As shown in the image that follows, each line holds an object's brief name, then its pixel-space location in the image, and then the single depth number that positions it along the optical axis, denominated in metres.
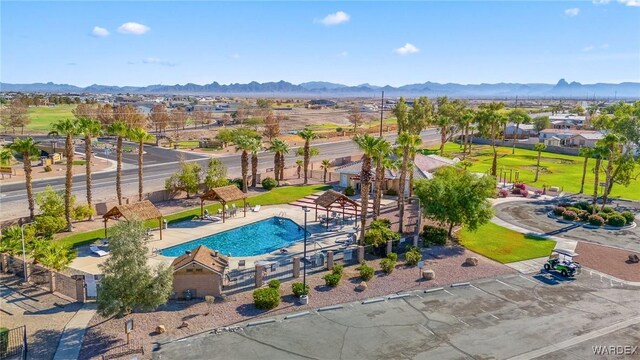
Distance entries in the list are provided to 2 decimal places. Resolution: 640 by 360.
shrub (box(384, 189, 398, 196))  58.69
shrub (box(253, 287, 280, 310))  28.22
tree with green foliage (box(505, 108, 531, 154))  107.44
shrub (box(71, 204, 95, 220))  43.62
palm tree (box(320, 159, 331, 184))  64.81
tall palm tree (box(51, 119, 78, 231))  40.56
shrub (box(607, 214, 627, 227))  46.66
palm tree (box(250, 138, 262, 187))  56.41
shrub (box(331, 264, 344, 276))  32.84
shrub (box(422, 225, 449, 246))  40.41
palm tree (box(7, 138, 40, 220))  40.19
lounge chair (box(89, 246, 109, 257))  36.31
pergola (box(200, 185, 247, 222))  46.56
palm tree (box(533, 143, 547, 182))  71.50
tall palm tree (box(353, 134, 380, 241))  38.69
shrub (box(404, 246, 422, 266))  35.91
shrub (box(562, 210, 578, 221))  48.88
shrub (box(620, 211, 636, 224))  47.66
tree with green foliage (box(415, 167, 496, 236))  39.75
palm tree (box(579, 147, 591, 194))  54.59
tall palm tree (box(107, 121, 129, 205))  46.12
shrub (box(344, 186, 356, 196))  58.21
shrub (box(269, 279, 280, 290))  30.17
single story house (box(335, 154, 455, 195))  58.58
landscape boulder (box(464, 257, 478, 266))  36.22
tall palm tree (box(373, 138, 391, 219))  39.79
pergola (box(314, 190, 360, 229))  44.94
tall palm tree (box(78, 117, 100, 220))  41.47
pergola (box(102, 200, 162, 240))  38.97
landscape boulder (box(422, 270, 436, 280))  33.50
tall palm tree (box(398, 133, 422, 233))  42.44
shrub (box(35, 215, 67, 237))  38.75
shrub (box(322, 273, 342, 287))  31.51
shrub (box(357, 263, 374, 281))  32.75
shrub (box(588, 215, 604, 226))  47.16
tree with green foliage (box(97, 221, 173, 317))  24.48
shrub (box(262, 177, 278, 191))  60.03
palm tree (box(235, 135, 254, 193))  55.44
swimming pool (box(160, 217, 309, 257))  38.84
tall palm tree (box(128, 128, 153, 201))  47.54
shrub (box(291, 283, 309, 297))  29.66
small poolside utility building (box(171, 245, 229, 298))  29.36
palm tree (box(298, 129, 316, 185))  62.31
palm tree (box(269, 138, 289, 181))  60.66
